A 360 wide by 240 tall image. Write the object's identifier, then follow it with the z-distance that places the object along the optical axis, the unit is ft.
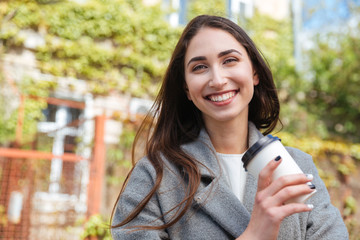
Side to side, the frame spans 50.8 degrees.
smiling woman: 4.14
